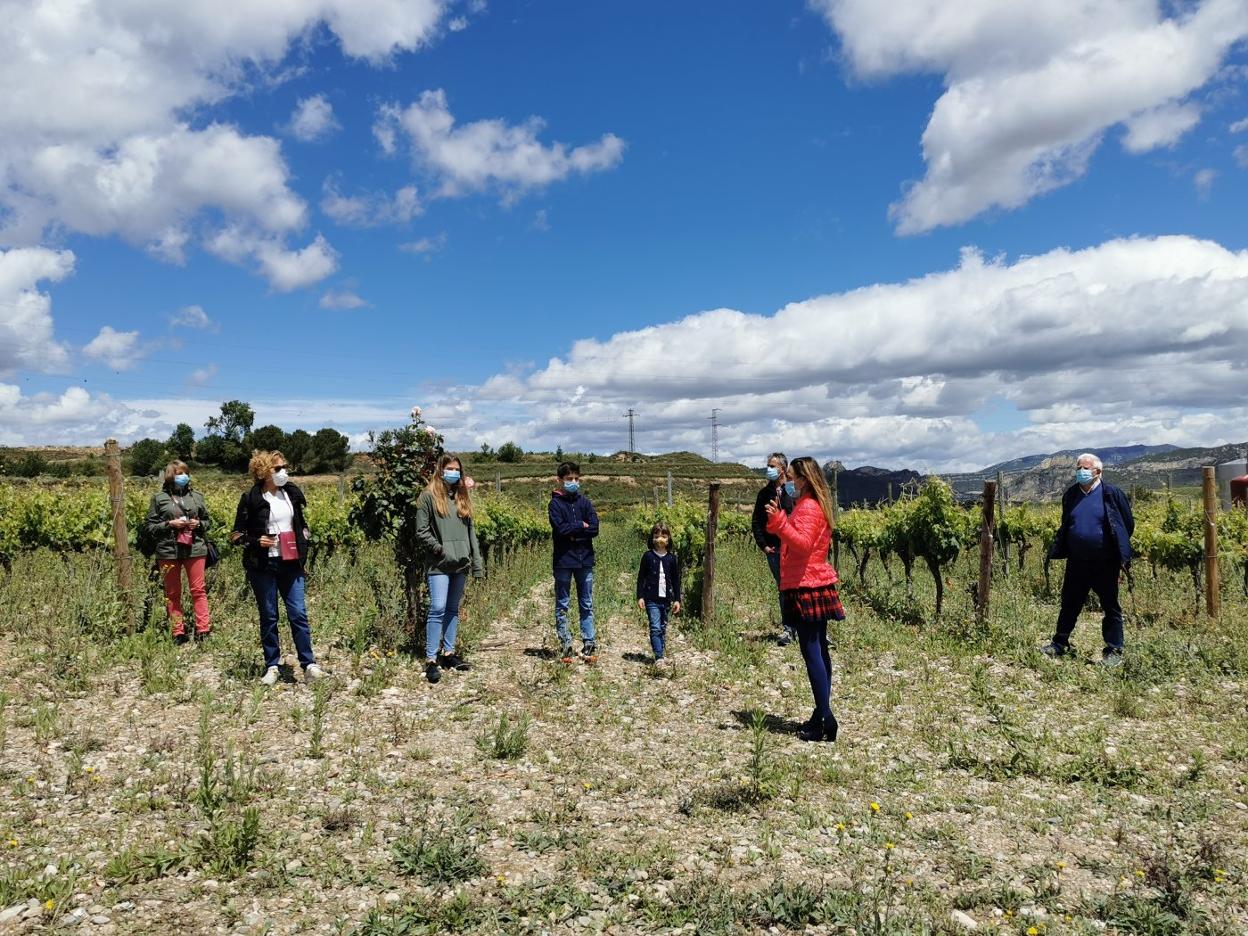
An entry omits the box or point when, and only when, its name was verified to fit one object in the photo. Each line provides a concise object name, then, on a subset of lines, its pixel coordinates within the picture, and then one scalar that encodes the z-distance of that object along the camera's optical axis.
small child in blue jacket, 8.44
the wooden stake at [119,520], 9.25
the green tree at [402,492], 8.95
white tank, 18.55
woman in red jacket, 5.82
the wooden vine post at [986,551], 9.80
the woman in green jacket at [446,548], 7.62
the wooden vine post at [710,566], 10.52
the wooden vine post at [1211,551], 9.71
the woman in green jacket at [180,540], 8.52
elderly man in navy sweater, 8.05
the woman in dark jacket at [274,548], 7.03
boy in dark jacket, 8.21
